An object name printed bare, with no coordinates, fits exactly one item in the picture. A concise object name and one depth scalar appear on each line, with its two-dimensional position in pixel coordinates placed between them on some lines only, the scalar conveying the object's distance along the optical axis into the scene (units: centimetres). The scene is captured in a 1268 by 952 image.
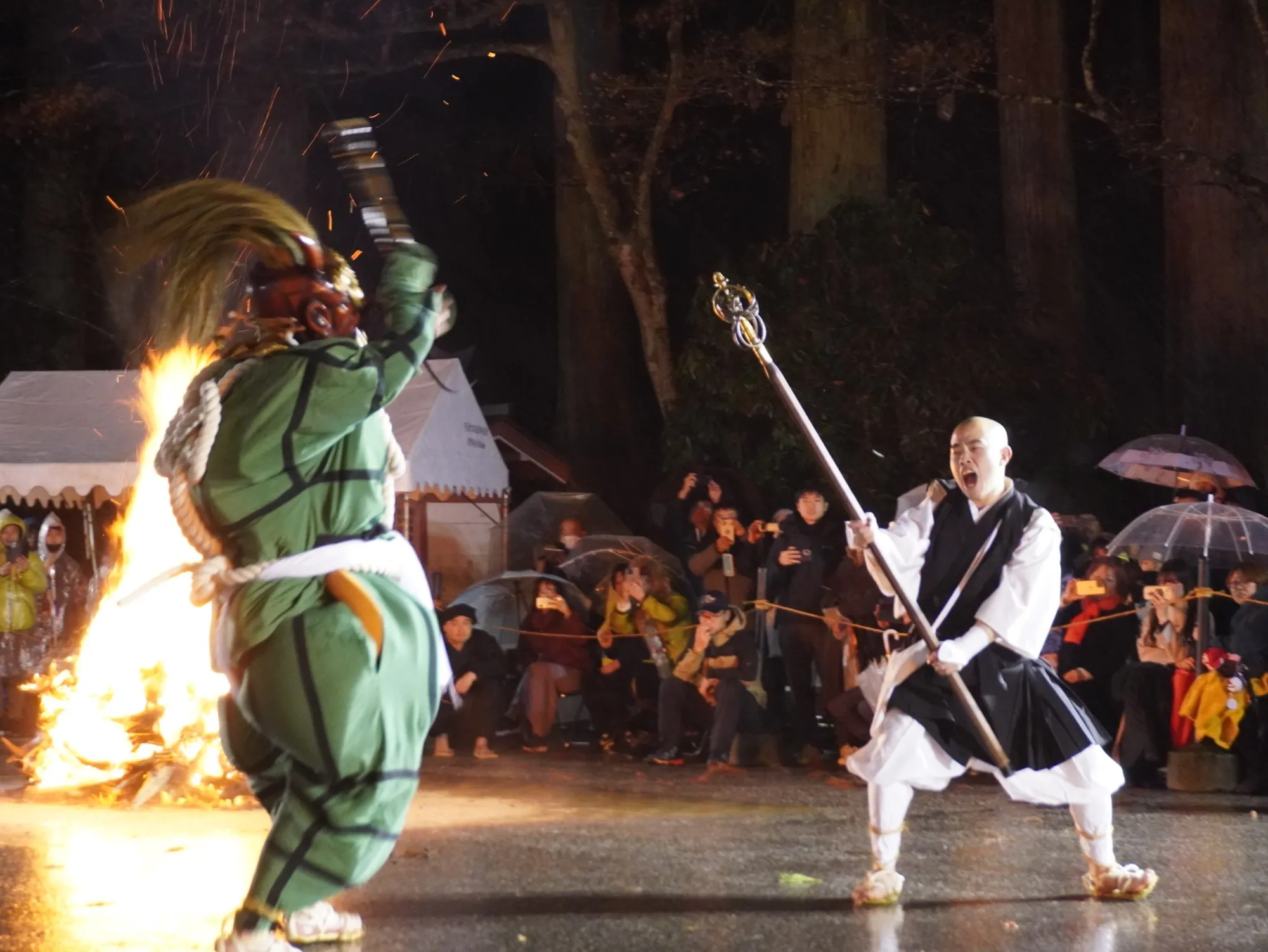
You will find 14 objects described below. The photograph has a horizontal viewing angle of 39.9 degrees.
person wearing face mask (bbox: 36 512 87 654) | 1330
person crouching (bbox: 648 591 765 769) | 1081
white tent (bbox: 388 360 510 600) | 1284
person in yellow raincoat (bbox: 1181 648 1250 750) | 963
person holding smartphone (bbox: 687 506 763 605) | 1161
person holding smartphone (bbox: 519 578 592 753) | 1171
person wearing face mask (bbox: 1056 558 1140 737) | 1034
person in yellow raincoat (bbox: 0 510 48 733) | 1305
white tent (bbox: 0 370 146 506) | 1262
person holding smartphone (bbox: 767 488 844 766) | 1093
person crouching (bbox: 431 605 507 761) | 1152
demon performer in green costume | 502
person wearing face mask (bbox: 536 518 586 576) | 1335
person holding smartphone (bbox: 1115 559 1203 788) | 996
